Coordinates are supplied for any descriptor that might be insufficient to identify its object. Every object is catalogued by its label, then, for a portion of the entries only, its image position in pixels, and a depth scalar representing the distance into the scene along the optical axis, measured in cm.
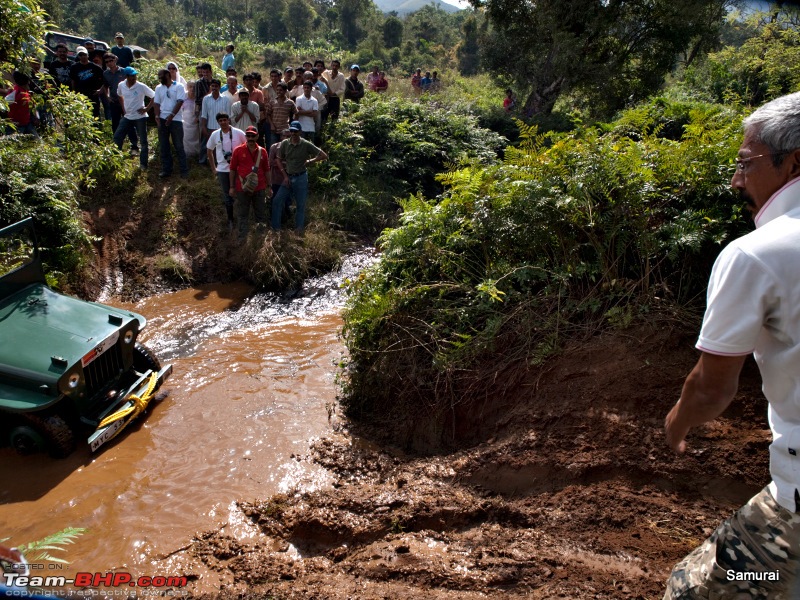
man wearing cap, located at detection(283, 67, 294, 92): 1242
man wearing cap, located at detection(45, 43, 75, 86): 1073
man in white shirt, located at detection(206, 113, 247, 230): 969
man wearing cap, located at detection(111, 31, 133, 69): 1234
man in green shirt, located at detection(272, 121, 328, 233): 957
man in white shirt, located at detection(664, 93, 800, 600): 177
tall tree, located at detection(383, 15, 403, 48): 4672
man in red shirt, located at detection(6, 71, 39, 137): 901
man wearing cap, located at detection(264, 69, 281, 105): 1110
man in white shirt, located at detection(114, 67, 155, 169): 1052
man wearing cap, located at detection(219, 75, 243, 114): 1083
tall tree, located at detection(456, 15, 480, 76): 3916
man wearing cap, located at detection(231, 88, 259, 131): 1031
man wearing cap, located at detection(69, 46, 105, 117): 1084
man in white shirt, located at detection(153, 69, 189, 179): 1060
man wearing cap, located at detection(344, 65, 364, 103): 1406
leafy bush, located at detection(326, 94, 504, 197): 1258
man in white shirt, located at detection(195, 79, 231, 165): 1055
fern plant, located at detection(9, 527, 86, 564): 257
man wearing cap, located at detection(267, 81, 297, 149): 1083
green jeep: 484
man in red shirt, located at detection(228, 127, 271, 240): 927
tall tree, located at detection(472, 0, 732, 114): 1522
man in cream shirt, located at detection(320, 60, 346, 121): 1309
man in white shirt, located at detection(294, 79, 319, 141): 1133
